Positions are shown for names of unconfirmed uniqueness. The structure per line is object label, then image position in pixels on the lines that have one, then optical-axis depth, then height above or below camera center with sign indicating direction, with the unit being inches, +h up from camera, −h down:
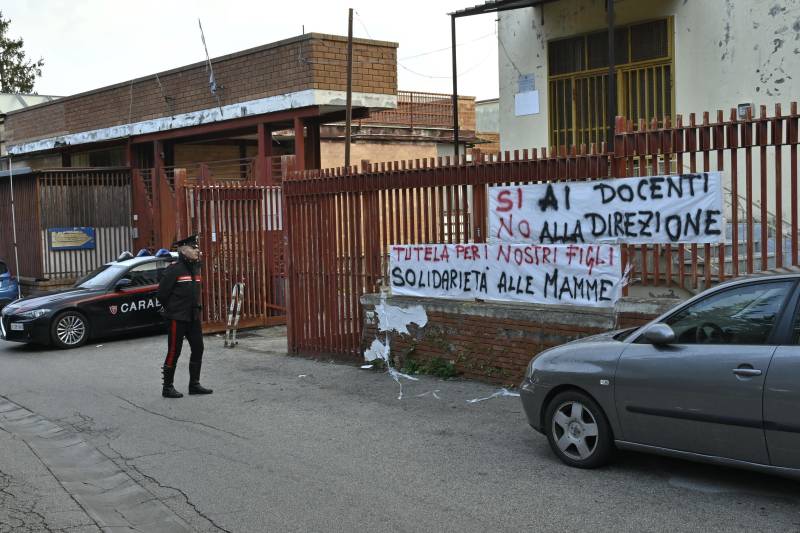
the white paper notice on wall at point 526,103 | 612.7 +79.0
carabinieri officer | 381.1 -40.2
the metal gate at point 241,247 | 583.8 -18.6
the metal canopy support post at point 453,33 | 593.2 +127.7
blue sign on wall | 844.0 -12.5
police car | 545.0 -55.2
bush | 386.9 -72.4
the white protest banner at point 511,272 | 337.1 -26.9
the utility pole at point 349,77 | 672.4 +112.1
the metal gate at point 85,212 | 845.2 +14.7
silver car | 203.6 -48.0
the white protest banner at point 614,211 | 307.6 -1.2
